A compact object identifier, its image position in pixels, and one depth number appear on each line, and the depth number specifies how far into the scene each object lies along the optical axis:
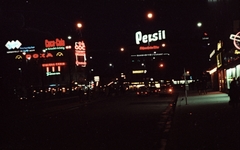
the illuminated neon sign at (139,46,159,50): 168.15
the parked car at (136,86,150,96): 60.53
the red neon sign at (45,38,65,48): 99.36
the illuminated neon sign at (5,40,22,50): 104.43
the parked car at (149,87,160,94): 64.89
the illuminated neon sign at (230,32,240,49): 26.66
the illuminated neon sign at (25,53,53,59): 101.85
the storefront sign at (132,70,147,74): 167.12
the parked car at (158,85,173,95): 55.04
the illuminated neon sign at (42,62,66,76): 102.31
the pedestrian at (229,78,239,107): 21.67
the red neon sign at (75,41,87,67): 88.34
